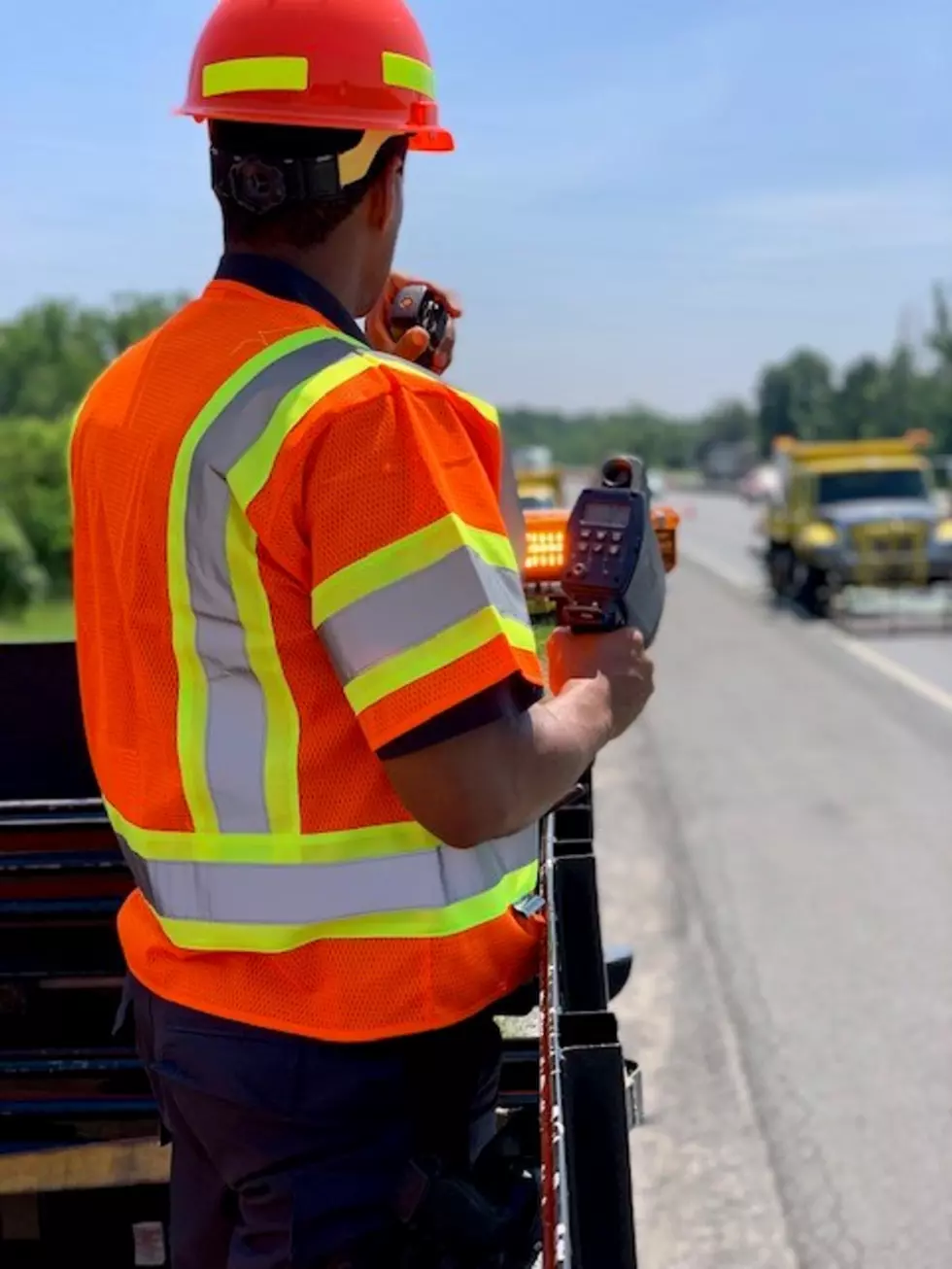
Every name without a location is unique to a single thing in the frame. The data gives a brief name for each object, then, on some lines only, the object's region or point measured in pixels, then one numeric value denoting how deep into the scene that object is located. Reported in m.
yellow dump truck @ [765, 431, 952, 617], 21.11
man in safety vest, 1.68
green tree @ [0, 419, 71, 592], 34.19
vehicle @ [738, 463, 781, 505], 70.62
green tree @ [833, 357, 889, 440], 112.00
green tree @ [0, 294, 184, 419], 87.38
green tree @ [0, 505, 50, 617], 29.56
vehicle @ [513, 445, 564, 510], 20.62
